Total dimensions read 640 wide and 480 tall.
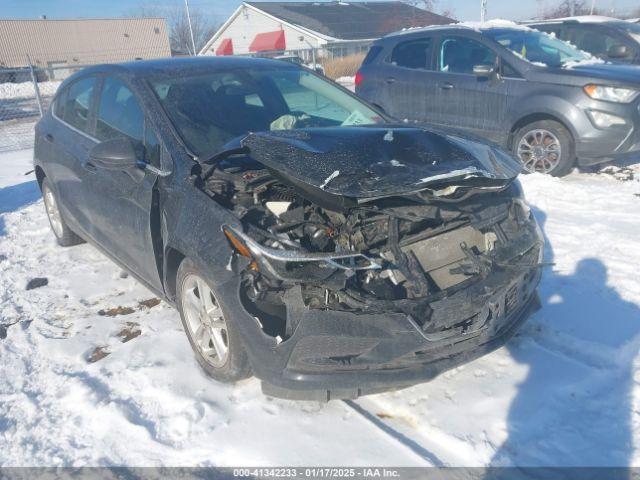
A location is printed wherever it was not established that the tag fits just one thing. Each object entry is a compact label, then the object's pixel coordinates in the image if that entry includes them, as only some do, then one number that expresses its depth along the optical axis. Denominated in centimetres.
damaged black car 238
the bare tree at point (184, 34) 5625
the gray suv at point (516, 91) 607
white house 3428
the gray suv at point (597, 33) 902
